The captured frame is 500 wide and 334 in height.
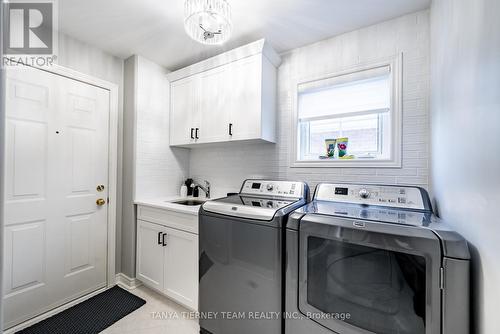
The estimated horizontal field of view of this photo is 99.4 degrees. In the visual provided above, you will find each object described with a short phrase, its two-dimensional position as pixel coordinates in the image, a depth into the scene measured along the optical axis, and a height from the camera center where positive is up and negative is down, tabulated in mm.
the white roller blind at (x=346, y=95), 1802 +679
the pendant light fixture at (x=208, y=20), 1318 +955
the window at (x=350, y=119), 1748 +448
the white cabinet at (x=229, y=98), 1968 +710
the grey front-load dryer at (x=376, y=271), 875 -492
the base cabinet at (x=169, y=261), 1815 -894
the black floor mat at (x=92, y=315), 1678 -1300
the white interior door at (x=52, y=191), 1688 -234
